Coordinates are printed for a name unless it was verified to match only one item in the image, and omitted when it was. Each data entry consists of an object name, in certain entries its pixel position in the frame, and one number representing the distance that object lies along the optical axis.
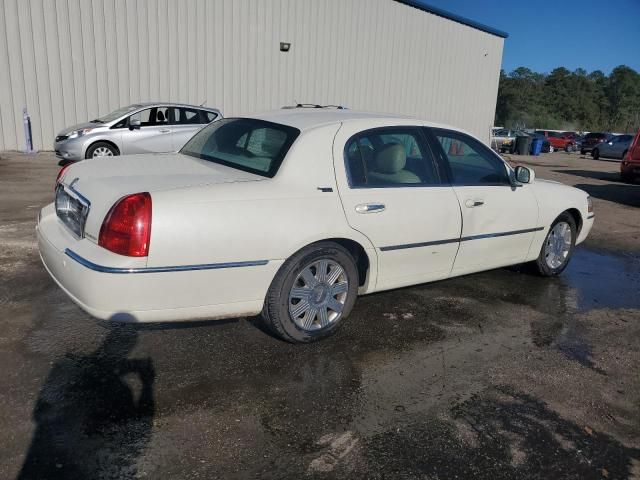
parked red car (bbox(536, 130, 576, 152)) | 37.06
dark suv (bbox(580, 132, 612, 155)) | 34.31
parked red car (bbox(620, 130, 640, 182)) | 15.38
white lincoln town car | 2.96
